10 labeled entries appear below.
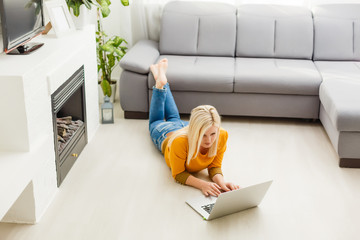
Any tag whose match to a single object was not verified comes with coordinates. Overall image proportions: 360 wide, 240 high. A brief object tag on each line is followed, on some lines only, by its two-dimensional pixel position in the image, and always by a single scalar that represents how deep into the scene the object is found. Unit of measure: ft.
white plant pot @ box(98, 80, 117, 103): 15.19
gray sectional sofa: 13.25
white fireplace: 8.17
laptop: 8.86
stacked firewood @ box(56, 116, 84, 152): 10.79
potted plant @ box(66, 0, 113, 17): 12.03
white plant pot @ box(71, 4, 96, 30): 12.10
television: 8.61
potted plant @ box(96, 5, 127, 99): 14.55
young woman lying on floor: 9.54
